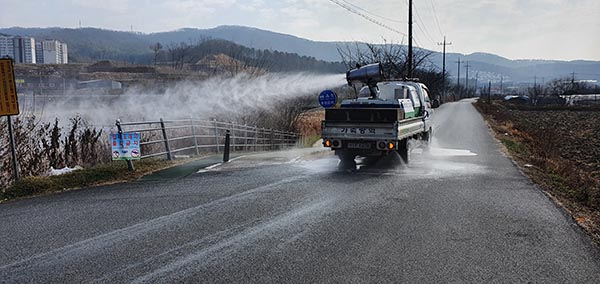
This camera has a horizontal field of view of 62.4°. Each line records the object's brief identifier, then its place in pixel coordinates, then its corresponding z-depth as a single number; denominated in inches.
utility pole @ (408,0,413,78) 1280.8
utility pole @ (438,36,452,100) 2885.3
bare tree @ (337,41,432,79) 1544.0
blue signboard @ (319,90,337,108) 802.2
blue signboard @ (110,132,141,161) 484.1
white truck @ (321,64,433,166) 478.9
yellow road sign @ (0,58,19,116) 391.9
